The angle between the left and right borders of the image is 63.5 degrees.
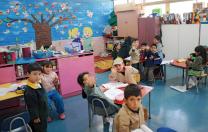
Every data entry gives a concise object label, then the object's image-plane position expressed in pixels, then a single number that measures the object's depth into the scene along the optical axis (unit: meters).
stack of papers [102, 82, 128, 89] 2.51
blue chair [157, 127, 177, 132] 1.26
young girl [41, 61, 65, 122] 2.98
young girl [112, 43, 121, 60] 5.34
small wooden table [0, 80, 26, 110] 2.33
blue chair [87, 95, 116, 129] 2.10
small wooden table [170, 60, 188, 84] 3.68
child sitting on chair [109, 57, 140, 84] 2.57
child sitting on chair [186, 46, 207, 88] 3.54
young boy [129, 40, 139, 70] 4.36
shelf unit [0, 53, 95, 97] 3.68
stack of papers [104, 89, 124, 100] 2.24
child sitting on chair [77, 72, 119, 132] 2.13
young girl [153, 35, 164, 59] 4.45
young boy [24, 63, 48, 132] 1.97
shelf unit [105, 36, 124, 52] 6.39
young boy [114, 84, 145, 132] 1.42
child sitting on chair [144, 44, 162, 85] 4.24
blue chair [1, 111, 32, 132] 1.76
